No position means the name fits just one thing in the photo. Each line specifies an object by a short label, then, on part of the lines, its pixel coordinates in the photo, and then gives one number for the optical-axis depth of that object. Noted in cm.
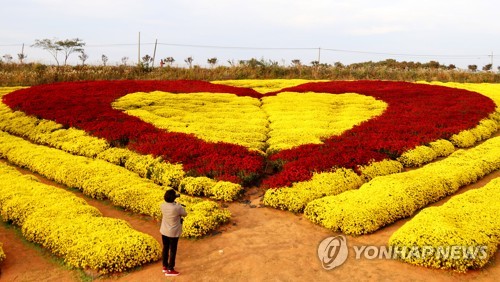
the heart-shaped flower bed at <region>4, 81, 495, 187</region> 1420
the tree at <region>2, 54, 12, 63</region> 4536
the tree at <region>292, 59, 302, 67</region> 4976
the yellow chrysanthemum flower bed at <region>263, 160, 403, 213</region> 1186
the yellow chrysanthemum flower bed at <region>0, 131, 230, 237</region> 1084
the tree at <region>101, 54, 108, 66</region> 4816
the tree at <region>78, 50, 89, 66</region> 5127
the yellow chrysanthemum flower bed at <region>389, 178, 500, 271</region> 871
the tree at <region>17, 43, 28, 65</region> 4884
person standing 850
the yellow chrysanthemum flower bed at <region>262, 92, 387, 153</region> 1758
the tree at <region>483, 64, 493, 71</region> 5648
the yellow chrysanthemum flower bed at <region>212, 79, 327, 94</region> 3528
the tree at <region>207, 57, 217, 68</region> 4877
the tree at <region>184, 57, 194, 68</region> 5074
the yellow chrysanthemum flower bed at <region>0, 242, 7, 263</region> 908
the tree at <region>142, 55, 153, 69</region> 4555
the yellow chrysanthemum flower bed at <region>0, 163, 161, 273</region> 877
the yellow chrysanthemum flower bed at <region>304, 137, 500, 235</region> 1052
